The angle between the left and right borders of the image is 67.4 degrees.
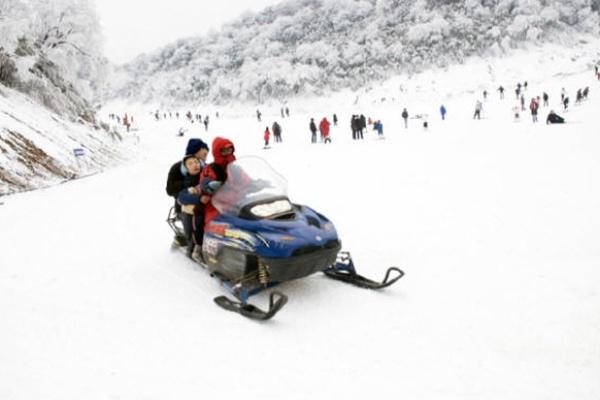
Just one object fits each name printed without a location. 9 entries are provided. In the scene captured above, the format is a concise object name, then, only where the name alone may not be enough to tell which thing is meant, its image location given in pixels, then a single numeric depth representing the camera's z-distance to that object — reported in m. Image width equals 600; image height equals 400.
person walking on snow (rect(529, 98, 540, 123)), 25.61
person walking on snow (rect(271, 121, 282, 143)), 28.41
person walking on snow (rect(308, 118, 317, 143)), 26.71
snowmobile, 4.51
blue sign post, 15.97
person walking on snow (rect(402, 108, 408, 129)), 29.83
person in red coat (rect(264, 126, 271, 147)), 25.89
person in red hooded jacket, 5.46
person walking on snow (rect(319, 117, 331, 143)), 26.08
